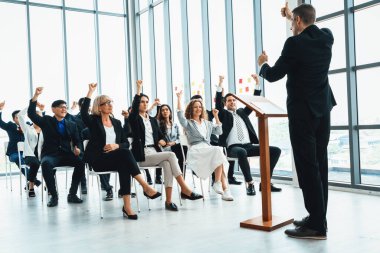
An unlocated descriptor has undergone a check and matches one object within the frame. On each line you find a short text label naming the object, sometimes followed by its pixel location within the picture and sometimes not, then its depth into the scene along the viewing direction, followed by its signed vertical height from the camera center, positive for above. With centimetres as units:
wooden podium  311 -32
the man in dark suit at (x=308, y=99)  268 +18
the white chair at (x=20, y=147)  540 -14
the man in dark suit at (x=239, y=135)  489 -9
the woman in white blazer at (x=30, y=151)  530 -20
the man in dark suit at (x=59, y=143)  463 -9
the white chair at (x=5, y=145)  609 -11
